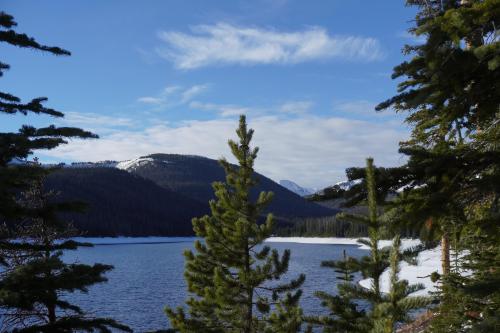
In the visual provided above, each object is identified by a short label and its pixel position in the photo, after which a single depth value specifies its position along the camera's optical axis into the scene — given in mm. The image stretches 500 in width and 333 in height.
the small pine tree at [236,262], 14742
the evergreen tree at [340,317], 5715
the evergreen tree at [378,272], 3467
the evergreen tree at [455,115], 4355
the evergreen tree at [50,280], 4934
